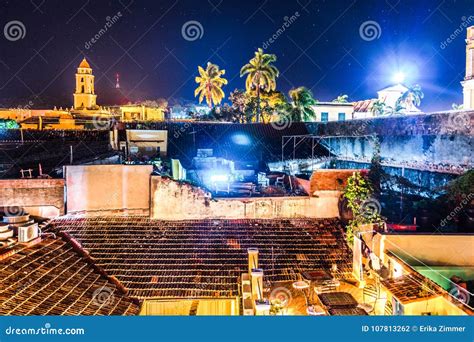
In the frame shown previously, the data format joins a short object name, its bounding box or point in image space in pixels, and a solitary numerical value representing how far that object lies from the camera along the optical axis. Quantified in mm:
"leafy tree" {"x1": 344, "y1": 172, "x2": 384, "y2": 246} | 8508
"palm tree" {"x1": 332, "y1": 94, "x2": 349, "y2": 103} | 35756
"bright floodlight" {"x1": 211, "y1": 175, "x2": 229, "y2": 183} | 13179
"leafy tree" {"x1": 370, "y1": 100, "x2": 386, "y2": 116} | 30734
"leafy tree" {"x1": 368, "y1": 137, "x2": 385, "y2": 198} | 9672
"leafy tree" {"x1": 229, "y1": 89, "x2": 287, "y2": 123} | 28094
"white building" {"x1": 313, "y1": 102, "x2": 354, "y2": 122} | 32469
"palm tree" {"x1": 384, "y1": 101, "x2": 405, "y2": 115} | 29453
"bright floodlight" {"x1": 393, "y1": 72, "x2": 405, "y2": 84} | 30325
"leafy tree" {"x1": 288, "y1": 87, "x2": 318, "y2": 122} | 27922
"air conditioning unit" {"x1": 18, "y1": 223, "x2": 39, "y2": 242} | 7705
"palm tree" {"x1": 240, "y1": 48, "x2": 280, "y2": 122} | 29375
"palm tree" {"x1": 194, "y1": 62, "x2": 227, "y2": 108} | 32531
